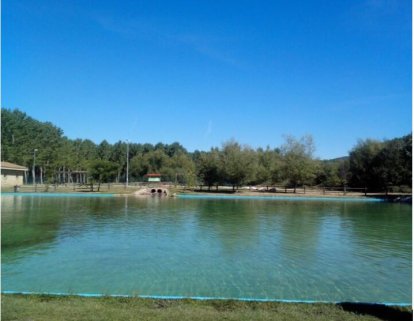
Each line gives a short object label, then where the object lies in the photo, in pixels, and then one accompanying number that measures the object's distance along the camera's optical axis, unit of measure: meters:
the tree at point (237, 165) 50.25
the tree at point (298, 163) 50.19
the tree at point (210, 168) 53.16
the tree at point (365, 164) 52.34
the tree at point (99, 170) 45.19
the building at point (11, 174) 46.78
